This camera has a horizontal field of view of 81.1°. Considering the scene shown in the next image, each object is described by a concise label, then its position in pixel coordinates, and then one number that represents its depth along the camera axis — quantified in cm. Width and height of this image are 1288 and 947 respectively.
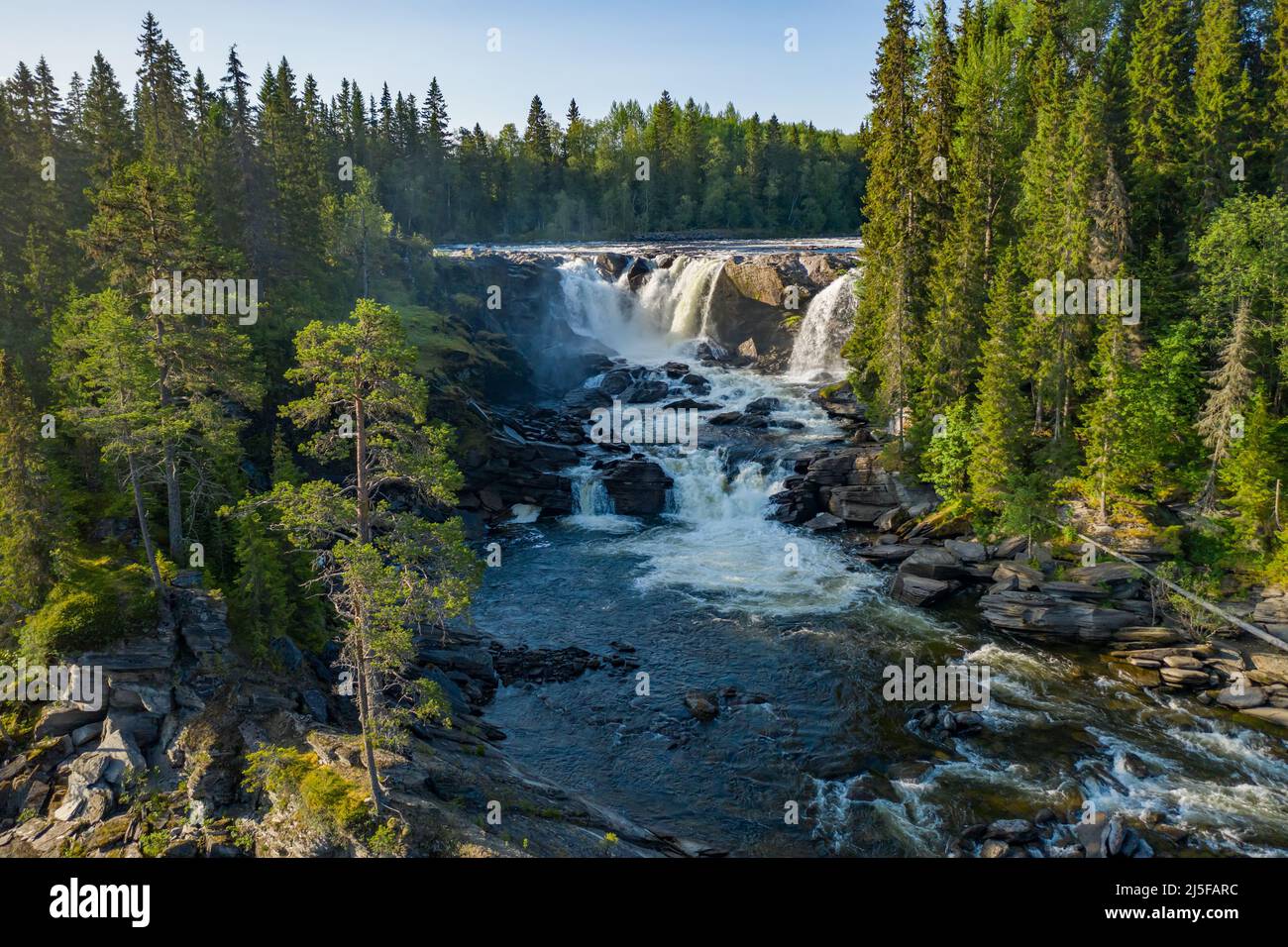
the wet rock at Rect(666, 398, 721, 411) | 5409
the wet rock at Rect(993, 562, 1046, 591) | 3118
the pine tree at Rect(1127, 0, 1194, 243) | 3516
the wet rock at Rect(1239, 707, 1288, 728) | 2372
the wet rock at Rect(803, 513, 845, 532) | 4088
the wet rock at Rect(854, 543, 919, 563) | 3650
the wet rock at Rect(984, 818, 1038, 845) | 1869
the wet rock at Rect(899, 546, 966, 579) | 3353
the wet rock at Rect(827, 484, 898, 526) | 4062
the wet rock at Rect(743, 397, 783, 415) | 5209
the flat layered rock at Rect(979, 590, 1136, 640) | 2888
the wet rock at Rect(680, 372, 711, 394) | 5766
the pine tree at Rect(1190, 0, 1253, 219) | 3334
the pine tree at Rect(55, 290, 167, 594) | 2077
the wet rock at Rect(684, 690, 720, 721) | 2503
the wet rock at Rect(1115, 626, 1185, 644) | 2792
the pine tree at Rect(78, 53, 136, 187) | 4553
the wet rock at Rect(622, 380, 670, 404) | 5712
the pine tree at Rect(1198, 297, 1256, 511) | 2950
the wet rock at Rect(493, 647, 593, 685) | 2773
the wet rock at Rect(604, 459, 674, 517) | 4506
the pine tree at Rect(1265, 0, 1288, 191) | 3256
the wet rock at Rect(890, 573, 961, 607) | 3247
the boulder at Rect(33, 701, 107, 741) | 1738
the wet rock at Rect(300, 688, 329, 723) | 1989
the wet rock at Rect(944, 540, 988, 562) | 3425
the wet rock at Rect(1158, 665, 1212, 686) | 2589
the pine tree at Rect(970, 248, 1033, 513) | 3394
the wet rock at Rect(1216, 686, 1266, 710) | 2447
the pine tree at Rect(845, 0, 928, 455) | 4012
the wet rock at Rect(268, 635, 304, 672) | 2134
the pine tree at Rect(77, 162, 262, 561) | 2255
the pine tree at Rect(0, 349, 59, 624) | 1905
